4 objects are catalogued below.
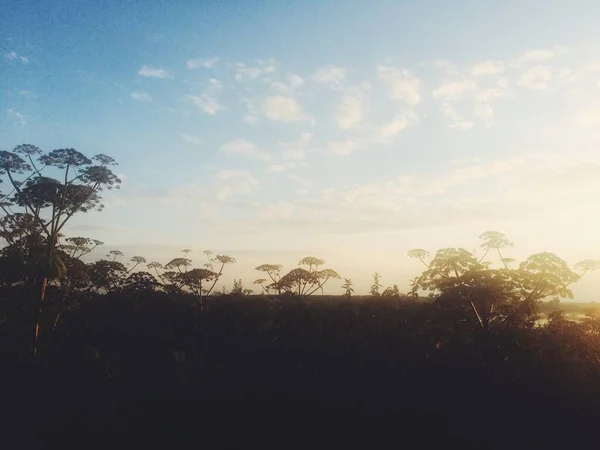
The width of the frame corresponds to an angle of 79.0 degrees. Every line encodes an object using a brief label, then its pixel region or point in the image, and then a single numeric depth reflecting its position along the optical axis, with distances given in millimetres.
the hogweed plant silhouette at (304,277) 32656
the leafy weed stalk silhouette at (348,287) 22453
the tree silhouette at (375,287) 20033
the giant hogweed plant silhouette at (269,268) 34688
